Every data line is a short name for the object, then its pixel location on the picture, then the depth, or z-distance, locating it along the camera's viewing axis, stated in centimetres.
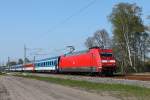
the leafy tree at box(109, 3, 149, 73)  5054
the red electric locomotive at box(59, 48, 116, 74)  2782
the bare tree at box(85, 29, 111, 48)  7099
